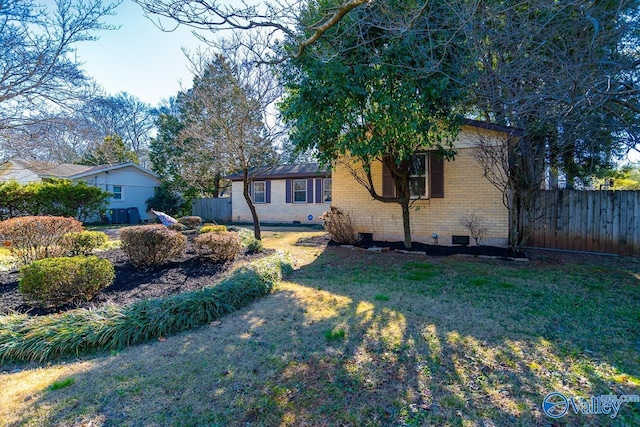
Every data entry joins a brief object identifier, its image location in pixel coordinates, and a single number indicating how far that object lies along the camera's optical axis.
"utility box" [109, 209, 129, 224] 20.23
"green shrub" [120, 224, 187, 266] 6.32
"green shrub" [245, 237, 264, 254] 8.37
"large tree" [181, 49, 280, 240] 9.77
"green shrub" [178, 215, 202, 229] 14.33
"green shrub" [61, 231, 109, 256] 6.87
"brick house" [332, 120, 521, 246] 8.70
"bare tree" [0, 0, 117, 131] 8.13
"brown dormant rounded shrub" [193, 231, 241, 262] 6.82
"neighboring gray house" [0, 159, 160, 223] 19.78
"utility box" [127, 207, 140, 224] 20.98
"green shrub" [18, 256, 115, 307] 4.23
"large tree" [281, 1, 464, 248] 6.20
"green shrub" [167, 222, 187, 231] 11.75
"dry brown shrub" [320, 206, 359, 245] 10.10
